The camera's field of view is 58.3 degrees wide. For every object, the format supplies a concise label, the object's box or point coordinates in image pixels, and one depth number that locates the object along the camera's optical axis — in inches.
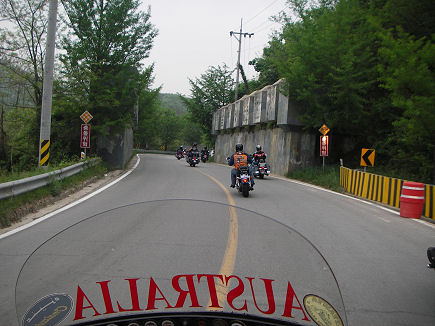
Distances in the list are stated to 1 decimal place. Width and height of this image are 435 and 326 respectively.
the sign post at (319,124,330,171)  799.0
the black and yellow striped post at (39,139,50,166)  539.5
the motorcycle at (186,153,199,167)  1169.4
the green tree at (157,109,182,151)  3986.2
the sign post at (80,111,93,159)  737.0
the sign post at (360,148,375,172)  610.2
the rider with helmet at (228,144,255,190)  519.2
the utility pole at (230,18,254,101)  1787.3
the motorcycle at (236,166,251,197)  494.6
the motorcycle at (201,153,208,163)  1612.9
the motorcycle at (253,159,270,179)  819.4
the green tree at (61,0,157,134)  840.3
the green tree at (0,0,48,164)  894.4
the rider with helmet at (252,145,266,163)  830.5
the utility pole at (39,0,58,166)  532.4
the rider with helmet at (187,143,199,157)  1181.1
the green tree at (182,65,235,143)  2074.3
